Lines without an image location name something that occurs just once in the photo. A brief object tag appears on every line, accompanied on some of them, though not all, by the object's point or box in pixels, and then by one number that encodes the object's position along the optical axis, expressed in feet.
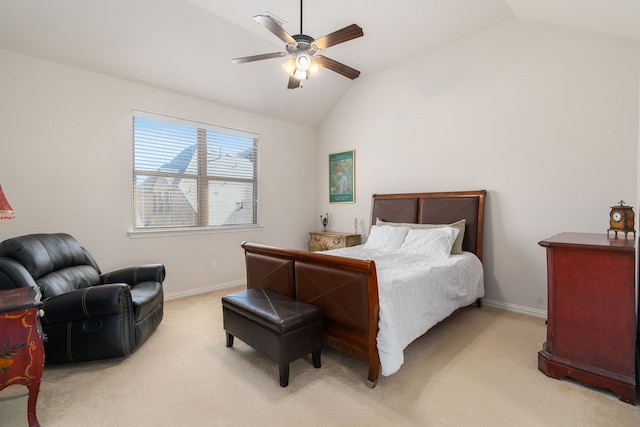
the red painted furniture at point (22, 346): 5.27
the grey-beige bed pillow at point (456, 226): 11.54
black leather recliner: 7.48
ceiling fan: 7.59
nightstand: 15.78
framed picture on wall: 16.89
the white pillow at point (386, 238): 12.32
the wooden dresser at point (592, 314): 6.38
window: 12.75
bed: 6.83
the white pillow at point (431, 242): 10.89
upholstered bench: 6.80
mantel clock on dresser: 7.61
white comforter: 6.82
